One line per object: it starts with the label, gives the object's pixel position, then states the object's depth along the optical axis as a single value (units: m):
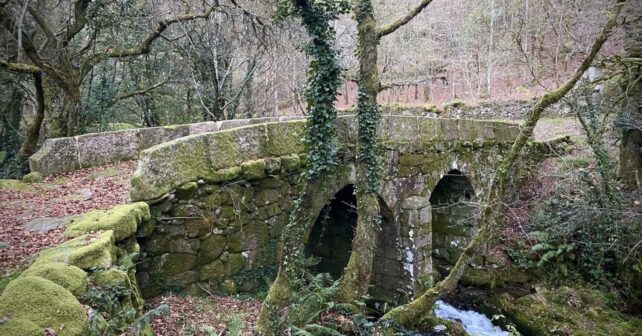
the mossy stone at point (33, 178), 6.14
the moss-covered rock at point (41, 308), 2.24
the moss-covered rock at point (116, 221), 3.73
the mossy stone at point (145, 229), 4.33
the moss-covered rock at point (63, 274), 2.71
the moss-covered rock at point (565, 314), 8.09
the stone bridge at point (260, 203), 4.62
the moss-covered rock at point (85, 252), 3.02
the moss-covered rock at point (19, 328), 2.09
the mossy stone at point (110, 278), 2.98
